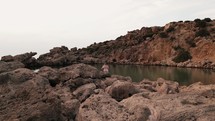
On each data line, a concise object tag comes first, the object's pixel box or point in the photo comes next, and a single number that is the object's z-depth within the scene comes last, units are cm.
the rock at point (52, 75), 1129
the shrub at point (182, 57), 3032
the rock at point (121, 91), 824
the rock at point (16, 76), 555
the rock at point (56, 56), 3216
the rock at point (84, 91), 908
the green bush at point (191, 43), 3259
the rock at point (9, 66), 1148
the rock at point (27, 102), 497
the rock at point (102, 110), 461
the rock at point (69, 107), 611
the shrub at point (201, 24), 3524
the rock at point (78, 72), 1145
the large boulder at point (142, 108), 437
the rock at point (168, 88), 974
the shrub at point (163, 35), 3614
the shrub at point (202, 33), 3332
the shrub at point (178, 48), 3263
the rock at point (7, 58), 2869
